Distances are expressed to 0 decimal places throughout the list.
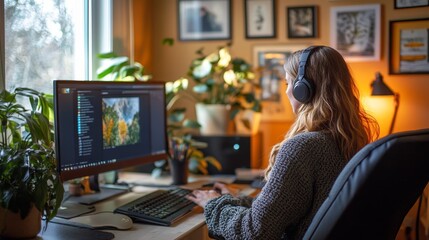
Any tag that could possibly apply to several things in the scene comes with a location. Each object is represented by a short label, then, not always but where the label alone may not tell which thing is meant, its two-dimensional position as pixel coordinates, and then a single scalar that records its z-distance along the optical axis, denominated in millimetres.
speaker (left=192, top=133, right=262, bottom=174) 2666
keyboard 1693
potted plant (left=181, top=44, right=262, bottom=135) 2744
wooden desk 1562
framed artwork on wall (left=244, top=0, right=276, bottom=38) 2947
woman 1411
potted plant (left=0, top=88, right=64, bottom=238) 1465
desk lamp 2666
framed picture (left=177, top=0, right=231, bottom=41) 3020
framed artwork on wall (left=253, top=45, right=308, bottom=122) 2955
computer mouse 1609
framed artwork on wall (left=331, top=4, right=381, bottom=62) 2805
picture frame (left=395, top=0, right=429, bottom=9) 2703
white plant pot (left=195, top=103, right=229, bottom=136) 2752
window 2045
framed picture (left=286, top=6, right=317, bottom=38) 2895
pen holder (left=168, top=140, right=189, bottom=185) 2359
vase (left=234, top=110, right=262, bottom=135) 2783
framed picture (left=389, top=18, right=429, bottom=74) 2727
